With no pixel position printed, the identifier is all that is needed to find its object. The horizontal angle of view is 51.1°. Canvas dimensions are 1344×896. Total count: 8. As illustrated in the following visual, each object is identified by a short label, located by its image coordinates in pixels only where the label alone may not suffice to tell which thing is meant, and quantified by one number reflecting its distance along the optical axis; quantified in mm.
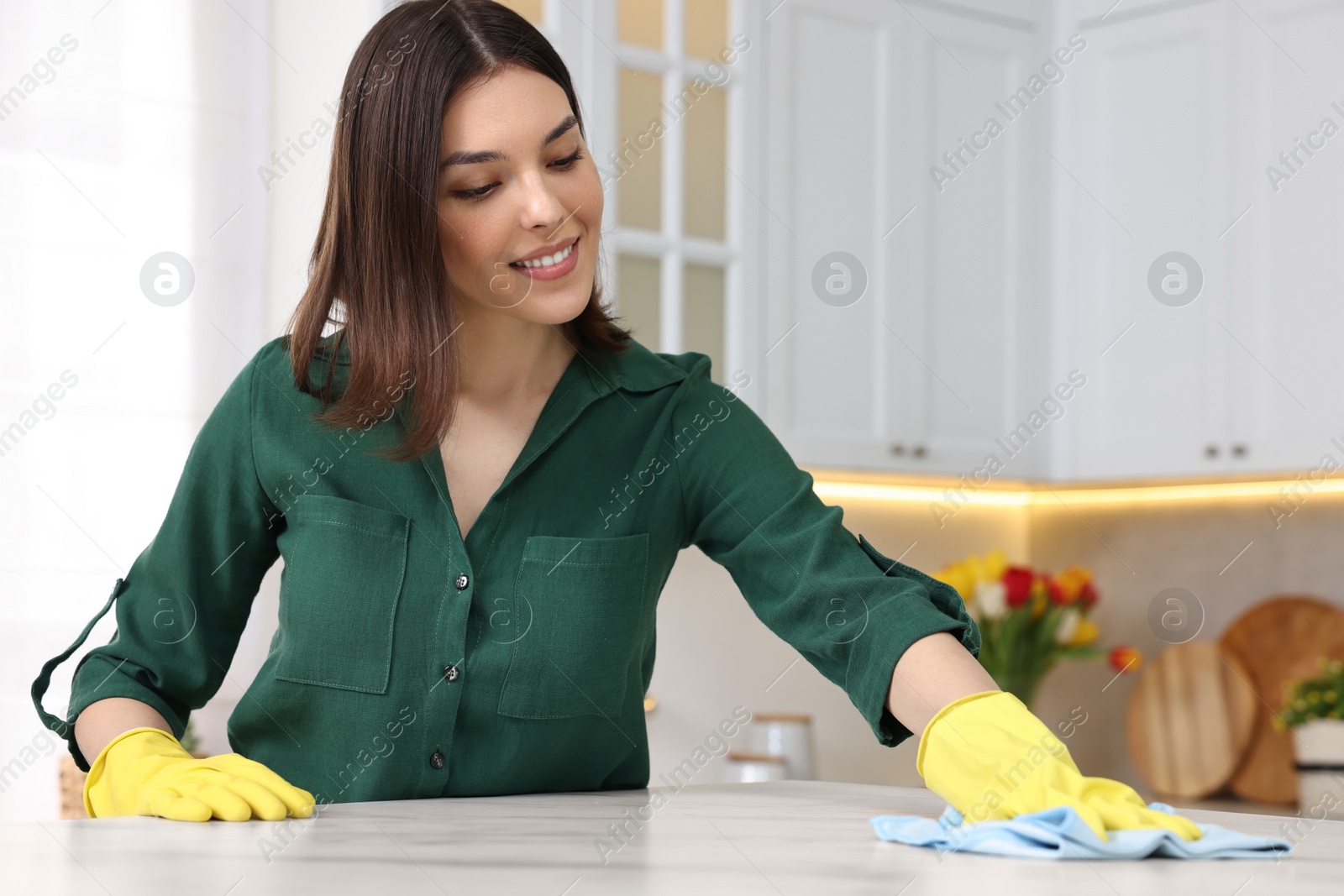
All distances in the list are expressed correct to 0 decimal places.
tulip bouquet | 2787
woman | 1118
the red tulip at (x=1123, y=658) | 2736
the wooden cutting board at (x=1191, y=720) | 2787
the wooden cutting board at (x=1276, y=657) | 2742
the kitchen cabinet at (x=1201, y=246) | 2609
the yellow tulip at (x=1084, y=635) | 2857
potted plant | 2412
